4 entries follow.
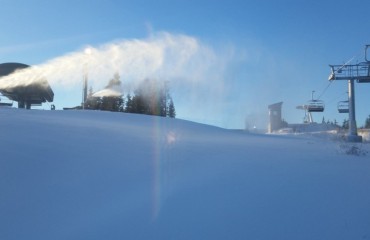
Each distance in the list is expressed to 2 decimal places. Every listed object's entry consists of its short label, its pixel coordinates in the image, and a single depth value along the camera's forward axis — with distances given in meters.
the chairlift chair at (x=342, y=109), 41.06
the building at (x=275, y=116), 54.69
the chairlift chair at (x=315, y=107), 47.59
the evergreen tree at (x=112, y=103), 62.31
